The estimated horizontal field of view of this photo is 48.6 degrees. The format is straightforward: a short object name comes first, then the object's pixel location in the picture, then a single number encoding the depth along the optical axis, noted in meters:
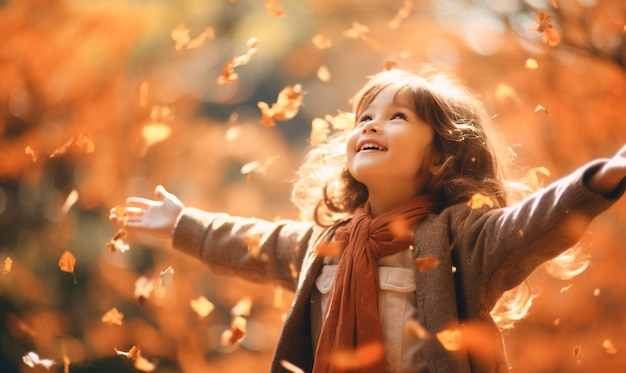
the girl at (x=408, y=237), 1.73
